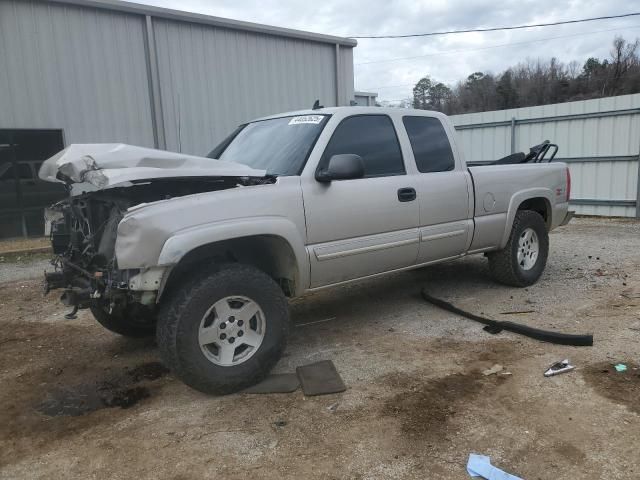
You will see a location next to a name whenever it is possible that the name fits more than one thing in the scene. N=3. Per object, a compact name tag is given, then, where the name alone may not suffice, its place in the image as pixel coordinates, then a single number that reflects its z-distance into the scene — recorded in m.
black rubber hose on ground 4.19
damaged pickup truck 3.31
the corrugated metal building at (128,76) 9.91
